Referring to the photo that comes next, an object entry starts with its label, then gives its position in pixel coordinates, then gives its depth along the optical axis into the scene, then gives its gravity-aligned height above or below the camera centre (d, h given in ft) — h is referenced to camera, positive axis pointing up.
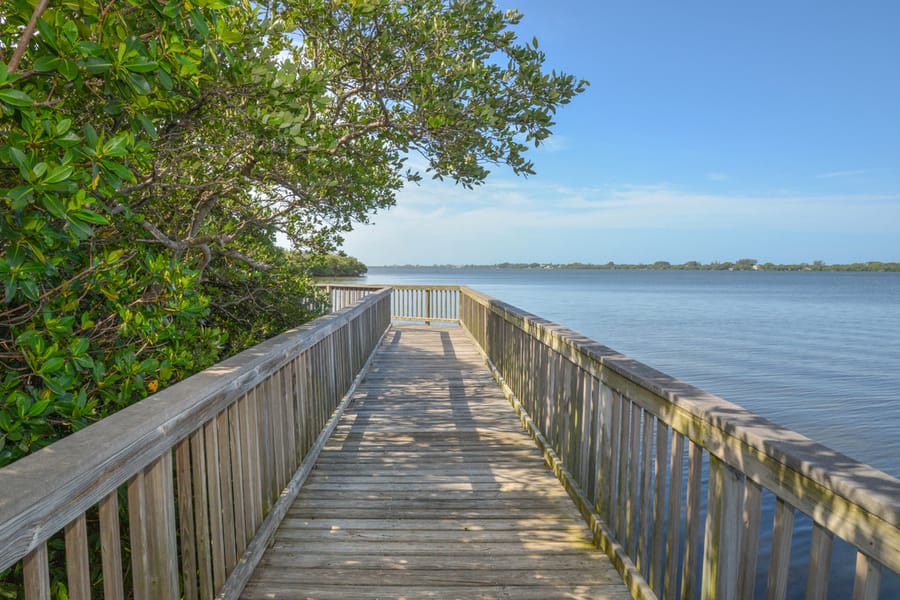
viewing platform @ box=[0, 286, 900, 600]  3.97 -3.26
